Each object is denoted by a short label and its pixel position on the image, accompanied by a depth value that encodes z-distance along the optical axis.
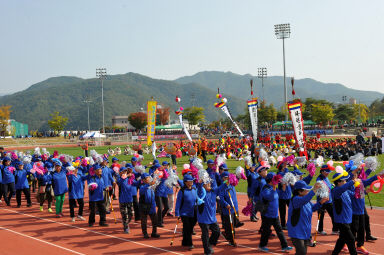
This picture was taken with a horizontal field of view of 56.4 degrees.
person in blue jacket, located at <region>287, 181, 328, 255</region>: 6.21
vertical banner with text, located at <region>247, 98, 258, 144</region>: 22.83
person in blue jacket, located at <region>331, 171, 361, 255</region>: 6.73
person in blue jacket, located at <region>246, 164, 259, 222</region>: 9.80
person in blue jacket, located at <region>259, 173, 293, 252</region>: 7.54
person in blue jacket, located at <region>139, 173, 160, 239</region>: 8.98
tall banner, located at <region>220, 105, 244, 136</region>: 25.45
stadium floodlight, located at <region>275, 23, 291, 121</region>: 49.72
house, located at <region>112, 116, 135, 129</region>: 159.00
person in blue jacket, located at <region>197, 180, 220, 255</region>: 7.61
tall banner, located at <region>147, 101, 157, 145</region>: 24.28
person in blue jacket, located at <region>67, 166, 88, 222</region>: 11.17
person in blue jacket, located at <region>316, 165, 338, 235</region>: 7.89
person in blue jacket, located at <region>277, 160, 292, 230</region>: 8.88
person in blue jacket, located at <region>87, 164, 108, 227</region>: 10.37
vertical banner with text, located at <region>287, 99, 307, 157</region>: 18.28
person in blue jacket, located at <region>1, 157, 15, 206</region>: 13.71
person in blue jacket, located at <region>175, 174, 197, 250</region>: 8.11
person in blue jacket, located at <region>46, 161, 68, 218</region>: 11.49
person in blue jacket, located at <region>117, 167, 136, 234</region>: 9.80
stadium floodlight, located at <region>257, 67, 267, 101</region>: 65.97
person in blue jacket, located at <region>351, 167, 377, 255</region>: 7.52
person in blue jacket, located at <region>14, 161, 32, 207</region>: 13.40
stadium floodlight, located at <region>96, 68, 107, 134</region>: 67.81
